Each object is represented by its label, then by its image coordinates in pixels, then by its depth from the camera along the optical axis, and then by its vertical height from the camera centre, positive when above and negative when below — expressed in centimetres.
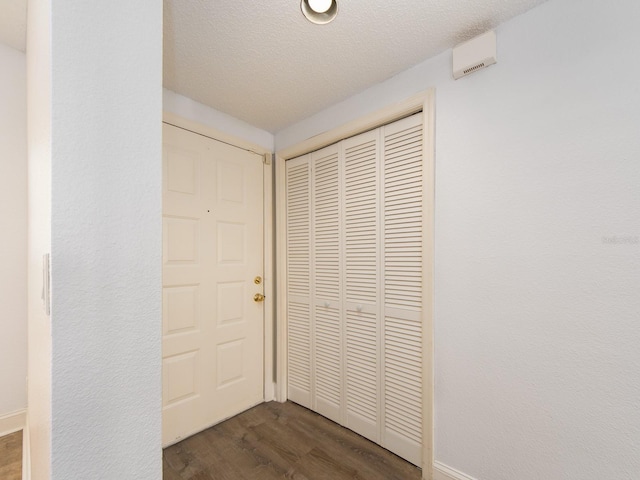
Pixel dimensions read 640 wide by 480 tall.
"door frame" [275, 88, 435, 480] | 160 +13
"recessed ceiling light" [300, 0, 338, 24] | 125 +100
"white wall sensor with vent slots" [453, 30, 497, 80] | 139 +91
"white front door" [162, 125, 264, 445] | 193 -32
